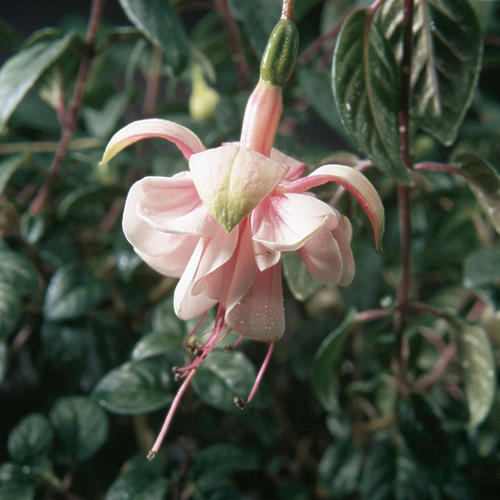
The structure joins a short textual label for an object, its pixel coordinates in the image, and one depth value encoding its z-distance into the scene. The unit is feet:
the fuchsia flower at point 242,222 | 0.42
